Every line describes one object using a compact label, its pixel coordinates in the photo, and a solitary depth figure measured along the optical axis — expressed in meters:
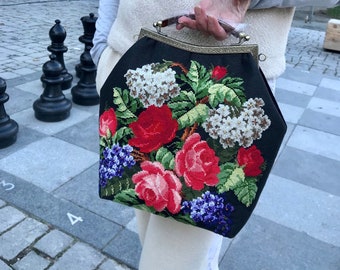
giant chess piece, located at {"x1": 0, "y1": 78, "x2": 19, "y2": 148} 3.26
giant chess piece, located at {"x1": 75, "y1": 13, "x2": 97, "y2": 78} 4.54
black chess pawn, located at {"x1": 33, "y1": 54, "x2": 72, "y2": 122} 3.83
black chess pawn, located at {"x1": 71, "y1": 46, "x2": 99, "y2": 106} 4.33
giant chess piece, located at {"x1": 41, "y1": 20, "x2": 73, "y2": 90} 4.35
